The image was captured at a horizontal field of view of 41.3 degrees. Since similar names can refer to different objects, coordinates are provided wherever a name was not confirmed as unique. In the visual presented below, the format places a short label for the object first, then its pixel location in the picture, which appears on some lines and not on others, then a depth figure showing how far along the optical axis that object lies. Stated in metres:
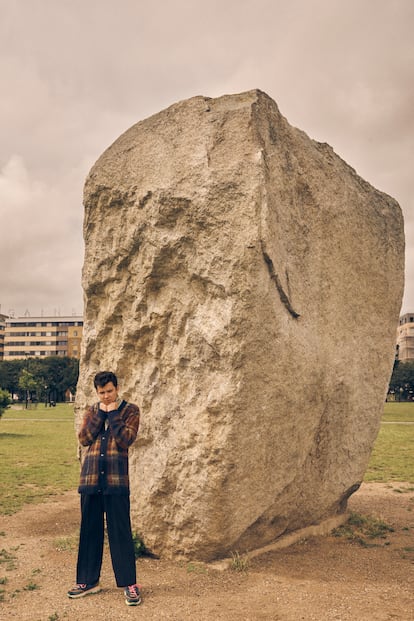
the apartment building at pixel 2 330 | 127.81
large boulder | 6.39
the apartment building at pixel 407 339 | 114.06
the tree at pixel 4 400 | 24.97
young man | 5.59
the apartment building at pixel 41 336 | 119.38
